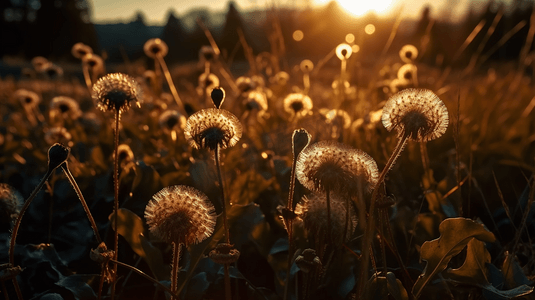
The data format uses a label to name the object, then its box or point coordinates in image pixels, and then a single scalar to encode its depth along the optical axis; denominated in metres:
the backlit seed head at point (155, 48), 1.07
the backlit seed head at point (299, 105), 0.97
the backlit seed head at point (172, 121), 0.93
